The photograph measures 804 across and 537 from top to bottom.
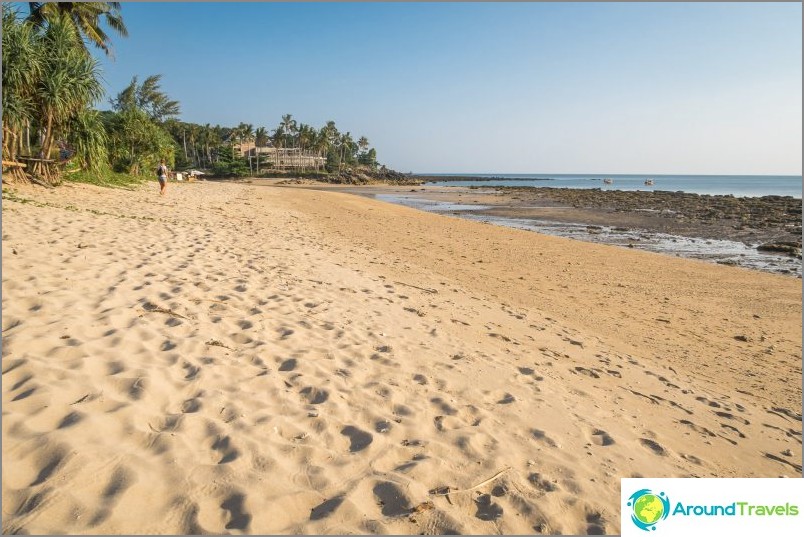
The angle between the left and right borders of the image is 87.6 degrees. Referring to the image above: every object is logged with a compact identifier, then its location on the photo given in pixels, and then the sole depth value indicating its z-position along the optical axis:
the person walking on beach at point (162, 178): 19.11
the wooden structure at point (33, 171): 13.70
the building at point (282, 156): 82.51
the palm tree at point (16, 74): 13.52
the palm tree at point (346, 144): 104.44
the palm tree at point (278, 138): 88.31
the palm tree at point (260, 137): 88.85
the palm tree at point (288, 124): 91.88
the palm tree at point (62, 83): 15.09
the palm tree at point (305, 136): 89.69
